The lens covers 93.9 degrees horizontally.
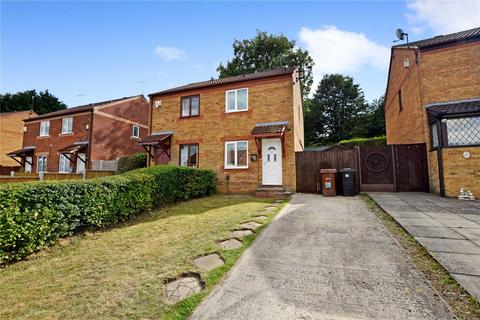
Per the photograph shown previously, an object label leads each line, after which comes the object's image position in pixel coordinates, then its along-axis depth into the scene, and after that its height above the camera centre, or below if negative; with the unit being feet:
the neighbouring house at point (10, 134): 83.71 +16.41
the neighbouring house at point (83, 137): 65.10 +12.47
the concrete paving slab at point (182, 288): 9.34 -4.93
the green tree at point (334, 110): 122.62 +36.36
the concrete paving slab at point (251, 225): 18.36 -4.13
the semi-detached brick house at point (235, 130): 38.91 +8.81
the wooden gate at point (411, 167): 34.12 +1.28
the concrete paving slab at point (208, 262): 11.78 -4.72
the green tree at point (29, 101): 126.62 +43.31
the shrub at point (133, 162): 55.21 +3.56
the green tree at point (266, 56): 102.22 +55.41
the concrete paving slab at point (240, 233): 16.38 -4.31
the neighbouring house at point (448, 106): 28.91 +10.05
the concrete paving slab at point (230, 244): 14.37 -4.50
